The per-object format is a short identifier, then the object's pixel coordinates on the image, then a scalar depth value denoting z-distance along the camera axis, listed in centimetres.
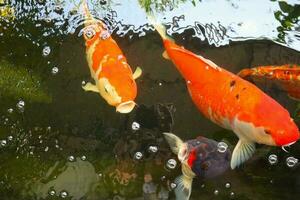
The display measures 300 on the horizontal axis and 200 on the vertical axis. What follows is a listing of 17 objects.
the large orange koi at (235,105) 172
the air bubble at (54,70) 193
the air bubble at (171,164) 186
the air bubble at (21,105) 193
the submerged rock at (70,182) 191
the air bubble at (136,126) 189
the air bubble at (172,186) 187
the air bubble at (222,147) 184
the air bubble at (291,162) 184
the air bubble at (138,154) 188
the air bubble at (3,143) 193
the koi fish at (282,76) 183
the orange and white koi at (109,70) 181
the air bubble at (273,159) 183
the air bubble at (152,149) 187
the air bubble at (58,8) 195
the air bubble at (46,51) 194
